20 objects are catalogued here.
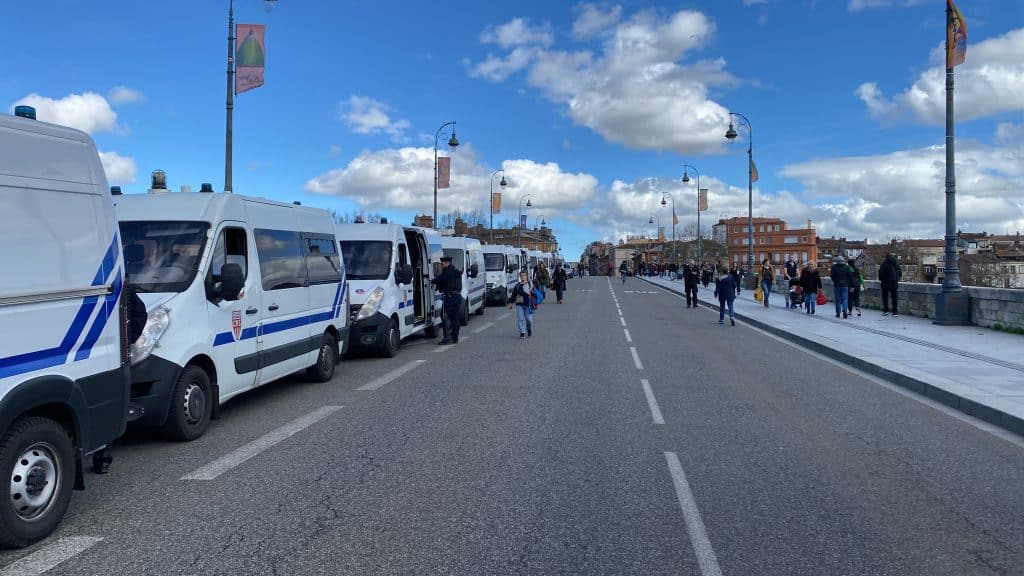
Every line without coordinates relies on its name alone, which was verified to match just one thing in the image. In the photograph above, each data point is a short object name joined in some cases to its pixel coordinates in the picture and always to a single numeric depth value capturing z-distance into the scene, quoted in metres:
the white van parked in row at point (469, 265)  21.78
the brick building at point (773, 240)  143.07
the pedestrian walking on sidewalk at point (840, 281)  20.27
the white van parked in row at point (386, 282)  12.56
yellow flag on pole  15.93
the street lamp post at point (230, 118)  14.31
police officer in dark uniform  14.45
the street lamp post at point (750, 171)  33.12
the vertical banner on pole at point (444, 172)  30.39
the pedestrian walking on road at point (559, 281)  31.86
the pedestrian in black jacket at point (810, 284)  22.89
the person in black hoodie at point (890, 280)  20.39
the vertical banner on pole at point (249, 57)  14.10
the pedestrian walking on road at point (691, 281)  27.04
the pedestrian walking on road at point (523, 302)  16.06
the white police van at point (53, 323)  4.02
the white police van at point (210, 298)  6.29
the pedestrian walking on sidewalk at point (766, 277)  26.89
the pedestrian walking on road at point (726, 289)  19.31
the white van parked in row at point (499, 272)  30.42
